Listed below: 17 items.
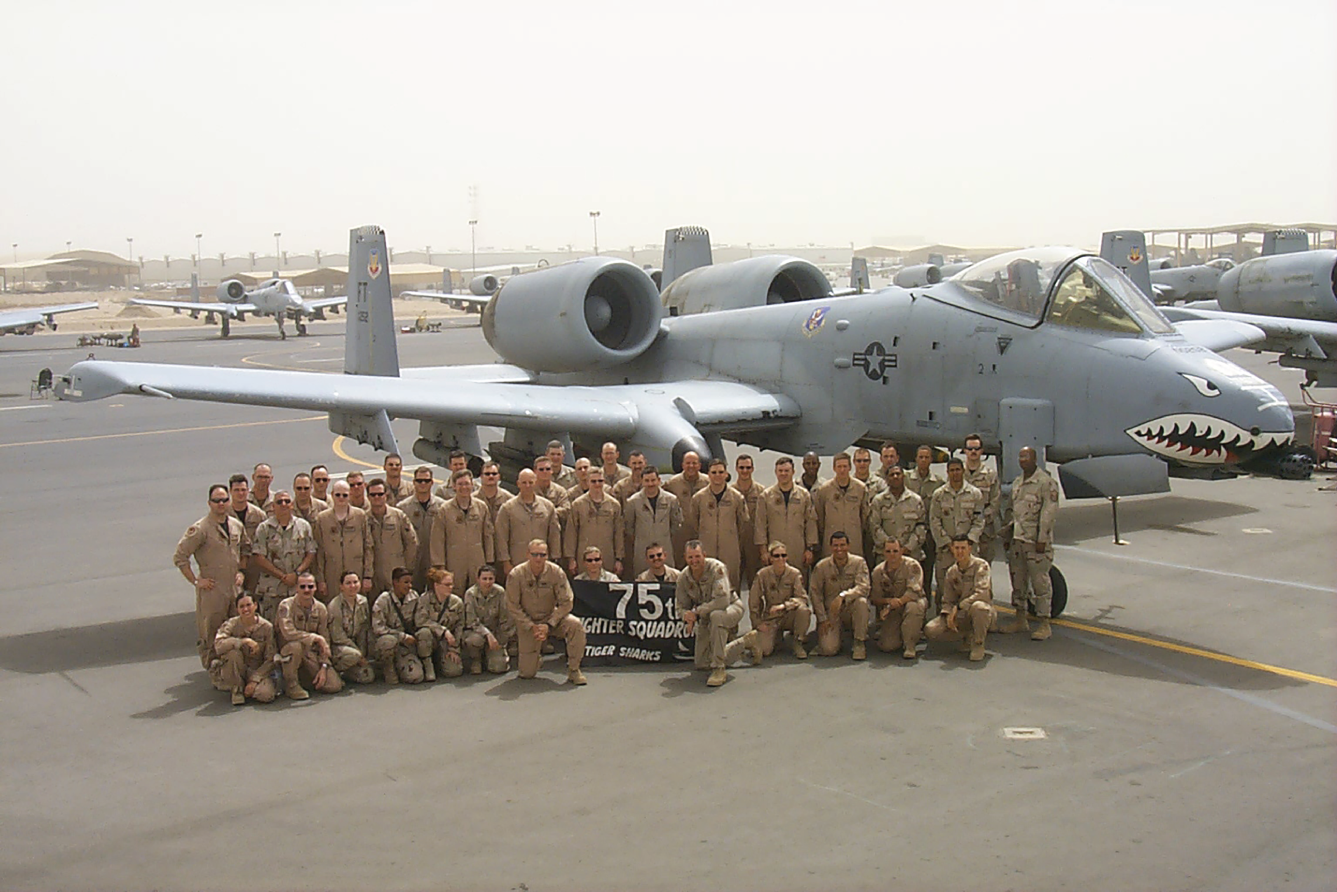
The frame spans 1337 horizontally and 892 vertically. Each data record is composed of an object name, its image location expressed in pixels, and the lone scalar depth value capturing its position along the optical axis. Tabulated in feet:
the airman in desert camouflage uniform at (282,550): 25.98
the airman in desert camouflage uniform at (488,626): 25.99
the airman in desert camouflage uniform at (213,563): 25.21
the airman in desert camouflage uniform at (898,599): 26.78
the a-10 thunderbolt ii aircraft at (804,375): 29.71
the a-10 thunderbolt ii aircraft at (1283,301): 62.59
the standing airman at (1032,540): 28.07
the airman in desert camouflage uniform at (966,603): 26.55
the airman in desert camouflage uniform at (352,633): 24.99
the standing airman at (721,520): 28.48
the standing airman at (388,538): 26.94
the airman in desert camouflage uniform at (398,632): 25.31
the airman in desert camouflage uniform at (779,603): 26.86
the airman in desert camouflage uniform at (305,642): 24.30
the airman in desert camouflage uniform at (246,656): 24.00
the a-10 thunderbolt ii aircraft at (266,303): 176.35
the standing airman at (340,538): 26.58
